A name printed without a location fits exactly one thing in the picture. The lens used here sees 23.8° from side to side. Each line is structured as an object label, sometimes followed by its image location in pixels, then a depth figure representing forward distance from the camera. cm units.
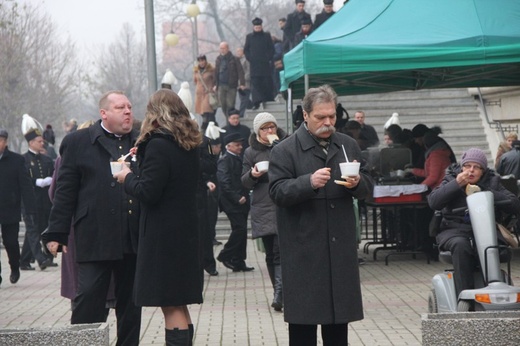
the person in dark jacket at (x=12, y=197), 1636
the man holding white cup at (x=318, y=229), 692
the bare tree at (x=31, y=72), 5509
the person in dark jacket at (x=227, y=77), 2852
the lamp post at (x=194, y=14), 3797
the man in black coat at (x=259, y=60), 2891
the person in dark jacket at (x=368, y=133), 2136
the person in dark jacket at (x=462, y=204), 909
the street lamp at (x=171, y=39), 3903
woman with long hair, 741
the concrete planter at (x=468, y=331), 582
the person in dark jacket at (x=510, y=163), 1669
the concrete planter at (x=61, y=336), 589
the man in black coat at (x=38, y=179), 1905
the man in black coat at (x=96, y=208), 820
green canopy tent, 1366
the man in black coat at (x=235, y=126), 2289
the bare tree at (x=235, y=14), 7725
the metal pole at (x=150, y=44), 1972
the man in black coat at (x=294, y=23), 2839
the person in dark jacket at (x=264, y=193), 1180
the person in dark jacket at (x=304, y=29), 2708
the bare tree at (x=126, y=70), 9431
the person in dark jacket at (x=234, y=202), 1628
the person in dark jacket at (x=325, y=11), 2632
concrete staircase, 2778
